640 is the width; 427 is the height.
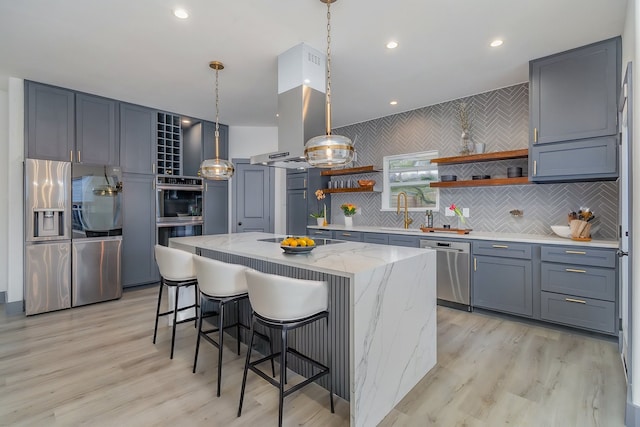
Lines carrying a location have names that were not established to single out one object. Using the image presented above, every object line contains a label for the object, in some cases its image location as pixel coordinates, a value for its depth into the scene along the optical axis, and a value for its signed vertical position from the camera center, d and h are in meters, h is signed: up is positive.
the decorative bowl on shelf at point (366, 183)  5.14 +0.49
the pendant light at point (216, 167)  3.33 +0.48
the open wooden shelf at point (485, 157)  3.59 +0.69
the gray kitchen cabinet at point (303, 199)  5.62 +0.25
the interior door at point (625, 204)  1.90 +0.06
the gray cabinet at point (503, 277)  3.27 -0.72
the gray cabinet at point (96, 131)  4.13 +1.12
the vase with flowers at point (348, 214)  5.27 -0.03
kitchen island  1.73 -0.68
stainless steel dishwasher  3.67 -0.74
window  4.74 +0.52
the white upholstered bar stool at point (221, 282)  2.21 -0.51
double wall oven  4.93 +0.09
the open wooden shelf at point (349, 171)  5.13 +0.72
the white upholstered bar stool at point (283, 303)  1.73 -0.52
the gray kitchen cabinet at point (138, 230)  4.57 -0.28
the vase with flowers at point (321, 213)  5.43 -0.02
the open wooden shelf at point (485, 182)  3.58 +0.37
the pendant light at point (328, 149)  2.25 +0.46
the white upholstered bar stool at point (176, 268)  2.66 -0.48
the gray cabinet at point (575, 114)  2.87 +0.97
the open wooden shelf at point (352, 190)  5.14 +0.39
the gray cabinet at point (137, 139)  4.54 +1.10
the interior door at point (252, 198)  5.90 +0.27
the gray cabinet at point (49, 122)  3.75 +1.12
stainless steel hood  2.97 +1.10
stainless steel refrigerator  3.61 -0.29
